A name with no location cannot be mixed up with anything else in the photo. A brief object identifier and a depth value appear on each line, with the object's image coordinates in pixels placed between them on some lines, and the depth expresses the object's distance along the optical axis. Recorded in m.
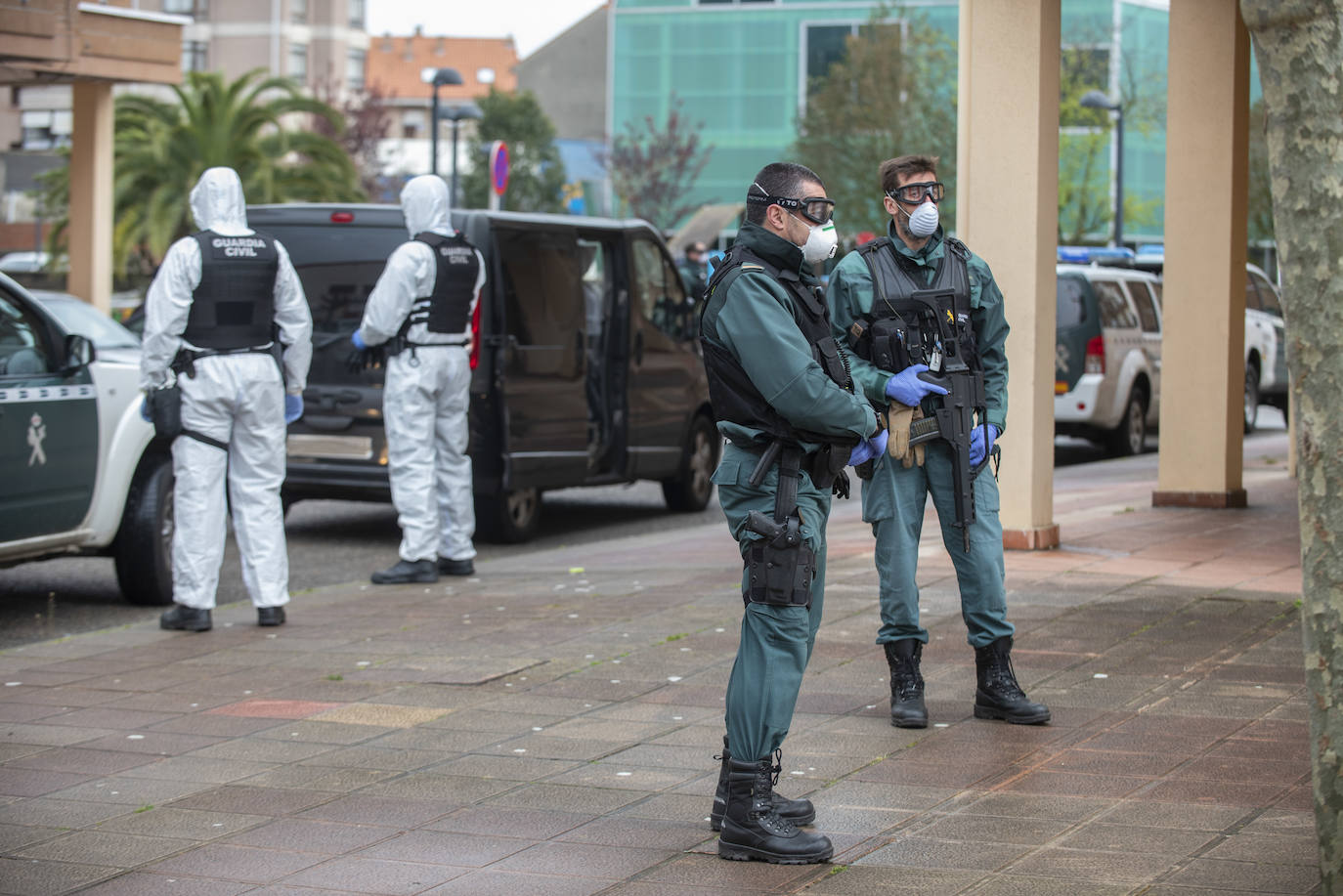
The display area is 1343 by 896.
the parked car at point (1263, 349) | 20.80
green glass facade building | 61.75
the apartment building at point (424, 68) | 95.44
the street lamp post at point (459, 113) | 26.96
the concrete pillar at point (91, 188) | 21.80
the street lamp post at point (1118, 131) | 30.48
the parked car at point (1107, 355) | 16.83
